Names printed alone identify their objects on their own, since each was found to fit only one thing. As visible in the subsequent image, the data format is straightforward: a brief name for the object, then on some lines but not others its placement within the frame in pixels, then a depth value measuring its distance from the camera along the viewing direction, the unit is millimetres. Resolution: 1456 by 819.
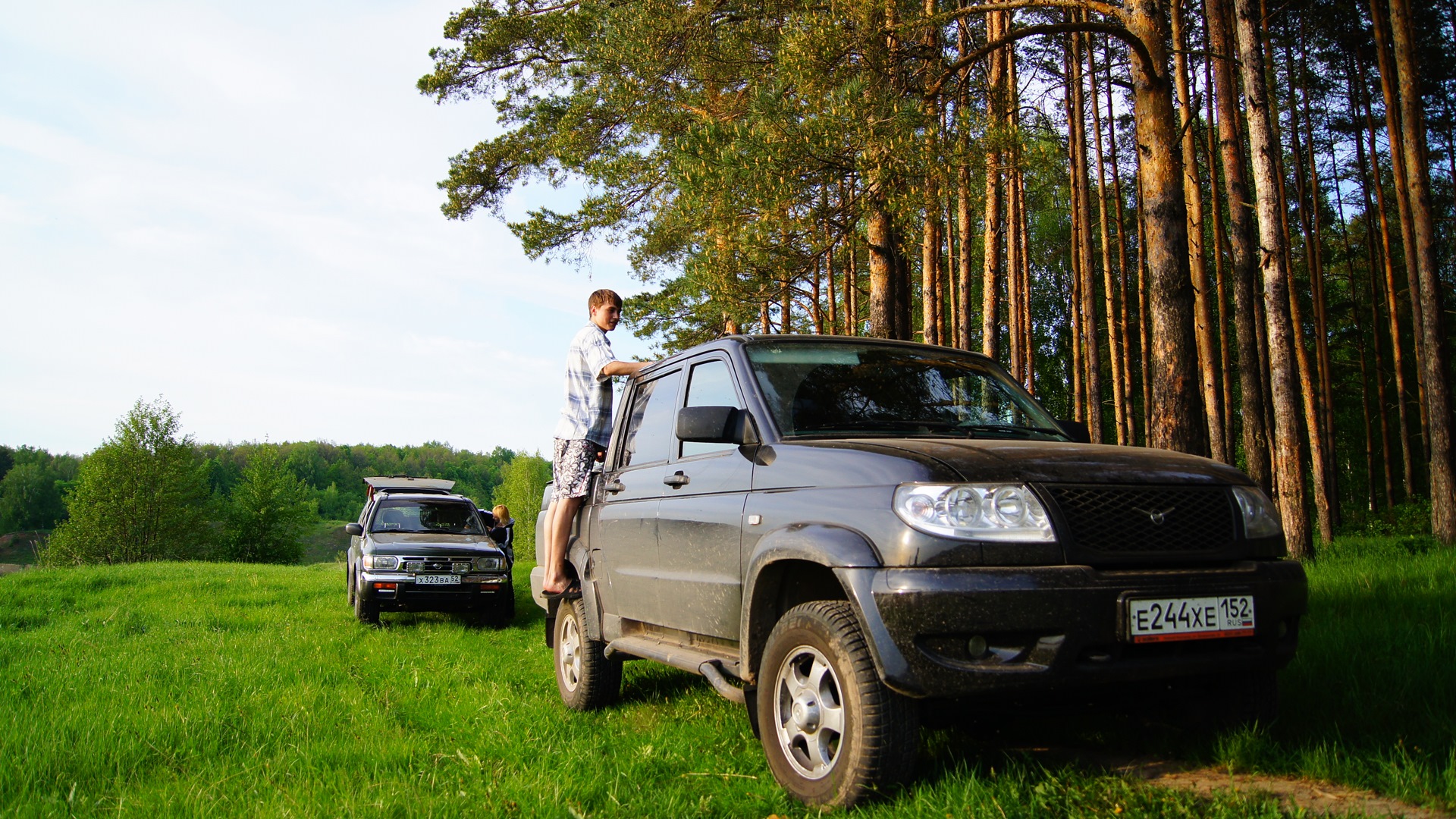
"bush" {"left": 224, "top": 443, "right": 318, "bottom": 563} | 61562
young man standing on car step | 5805
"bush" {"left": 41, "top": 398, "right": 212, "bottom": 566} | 52719
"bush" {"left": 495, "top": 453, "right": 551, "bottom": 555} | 70625
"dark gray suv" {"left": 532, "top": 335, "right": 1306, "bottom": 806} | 3020
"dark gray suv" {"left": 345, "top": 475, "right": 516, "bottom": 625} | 11234
